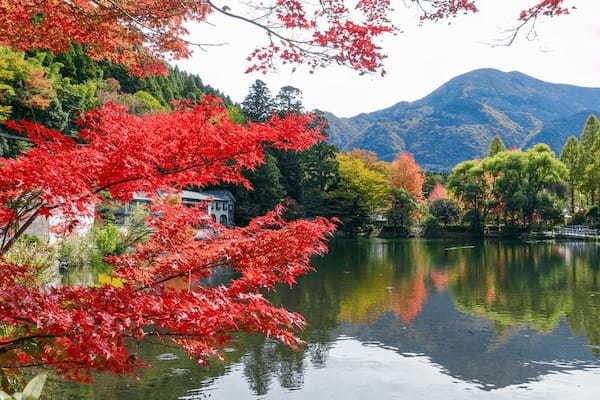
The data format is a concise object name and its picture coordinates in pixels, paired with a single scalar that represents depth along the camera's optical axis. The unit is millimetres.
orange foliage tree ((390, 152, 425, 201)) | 51469
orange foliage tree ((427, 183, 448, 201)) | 59372
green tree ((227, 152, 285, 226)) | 43094
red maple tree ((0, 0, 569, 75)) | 5254
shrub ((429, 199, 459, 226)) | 45062
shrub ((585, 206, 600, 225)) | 44375
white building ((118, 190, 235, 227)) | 40475
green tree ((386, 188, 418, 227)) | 46062
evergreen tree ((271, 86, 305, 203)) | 47312
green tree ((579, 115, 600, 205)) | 46344
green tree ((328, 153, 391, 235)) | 46562
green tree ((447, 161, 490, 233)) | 43531
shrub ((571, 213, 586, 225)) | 46159
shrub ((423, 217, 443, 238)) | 44875
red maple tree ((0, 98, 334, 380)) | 3293
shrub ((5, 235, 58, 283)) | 12750
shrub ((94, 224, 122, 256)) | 21672
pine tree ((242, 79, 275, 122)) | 52188
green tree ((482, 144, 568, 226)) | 42094
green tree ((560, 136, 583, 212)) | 47656
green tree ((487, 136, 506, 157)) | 57250
